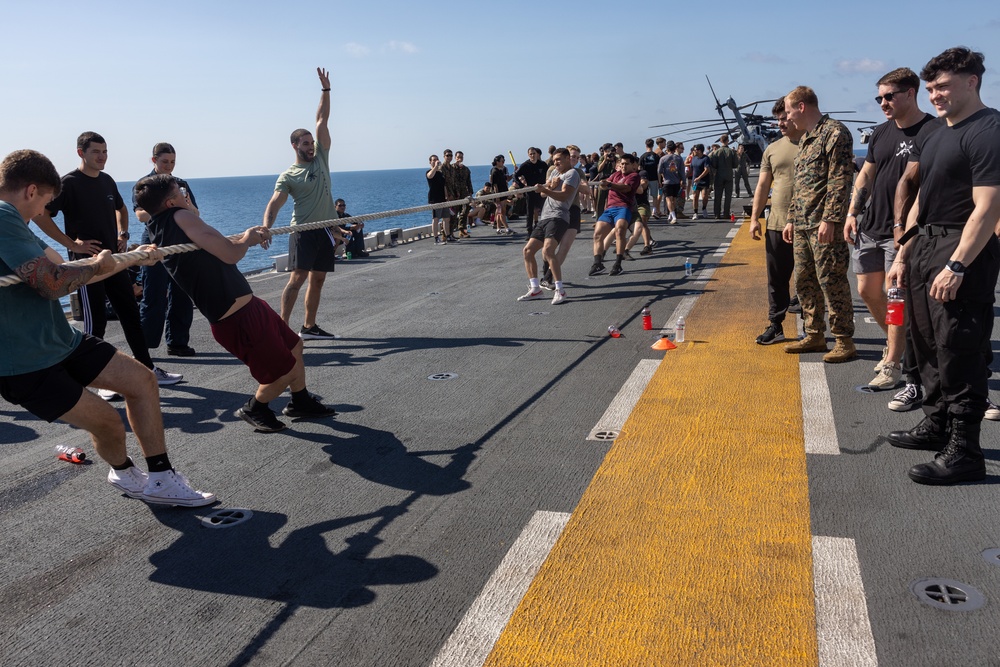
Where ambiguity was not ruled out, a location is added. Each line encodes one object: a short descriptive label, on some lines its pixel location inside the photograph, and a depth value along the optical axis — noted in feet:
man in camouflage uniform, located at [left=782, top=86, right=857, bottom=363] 21.15
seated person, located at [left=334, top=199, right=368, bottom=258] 57.88
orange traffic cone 24.26
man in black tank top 15.89
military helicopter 164.86
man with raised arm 27.43
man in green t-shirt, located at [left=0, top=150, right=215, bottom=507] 11.87
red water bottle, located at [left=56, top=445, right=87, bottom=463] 16.56
